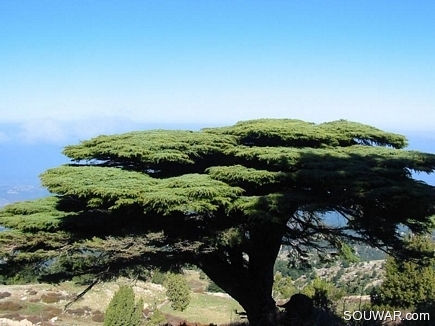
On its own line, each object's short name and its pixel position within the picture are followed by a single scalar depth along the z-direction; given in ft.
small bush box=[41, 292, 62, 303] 131.54
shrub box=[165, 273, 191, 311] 129.80
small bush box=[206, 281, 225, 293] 201.36
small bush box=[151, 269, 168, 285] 191.28
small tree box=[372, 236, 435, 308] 57.82
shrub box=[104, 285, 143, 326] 83.71
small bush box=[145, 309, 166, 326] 97.03
